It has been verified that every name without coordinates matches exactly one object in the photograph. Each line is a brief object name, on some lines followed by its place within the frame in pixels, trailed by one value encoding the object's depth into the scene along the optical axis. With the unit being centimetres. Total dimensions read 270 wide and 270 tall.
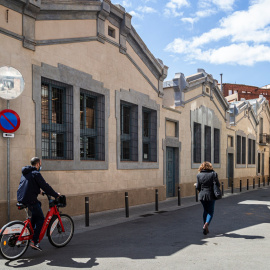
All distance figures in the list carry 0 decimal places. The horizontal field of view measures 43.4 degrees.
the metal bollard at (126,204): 1082
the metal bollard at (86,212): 917
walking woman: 800
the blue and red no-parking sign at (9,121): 849
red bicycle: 567
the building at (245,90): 5612
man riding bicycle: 609
